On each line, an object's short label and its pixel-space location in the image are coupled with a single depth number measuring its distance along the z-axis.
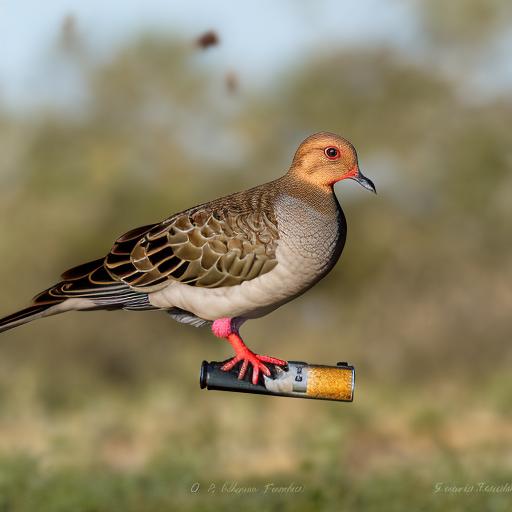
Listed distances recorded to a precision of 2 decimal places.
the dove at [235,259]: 5.30
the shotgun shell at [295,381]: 5.45
